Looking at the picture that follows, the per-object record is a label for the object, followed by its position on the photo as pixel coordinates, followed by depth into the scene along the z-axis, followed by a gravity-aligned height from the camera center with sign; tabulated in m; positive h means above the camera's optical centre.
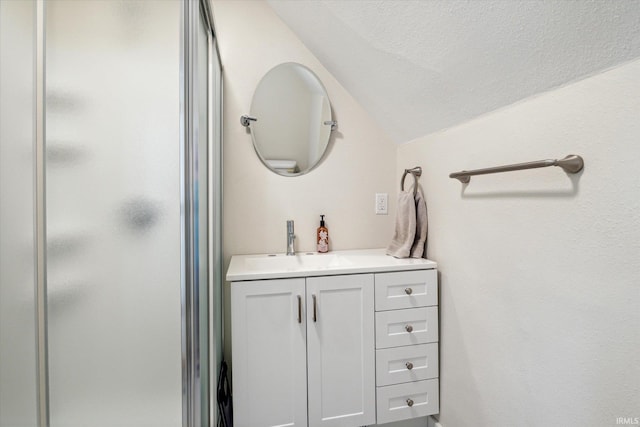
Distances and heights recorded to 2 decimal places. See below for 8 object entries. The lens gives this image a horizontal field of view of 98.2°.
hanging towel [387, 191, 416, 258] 1.39 -0.07
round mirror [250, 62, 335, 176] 1.54 +0.54
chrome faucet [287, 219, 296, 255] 1.52 -0.13
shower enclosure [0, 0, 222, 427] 0.42 +0.00
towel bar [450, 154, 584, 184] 0.72 +0.14
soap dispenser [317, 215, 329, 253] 1.57 -0.14
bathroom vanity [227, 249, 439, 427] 1.11 -0.55
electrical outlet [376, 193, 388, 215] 1.68 +0.06
